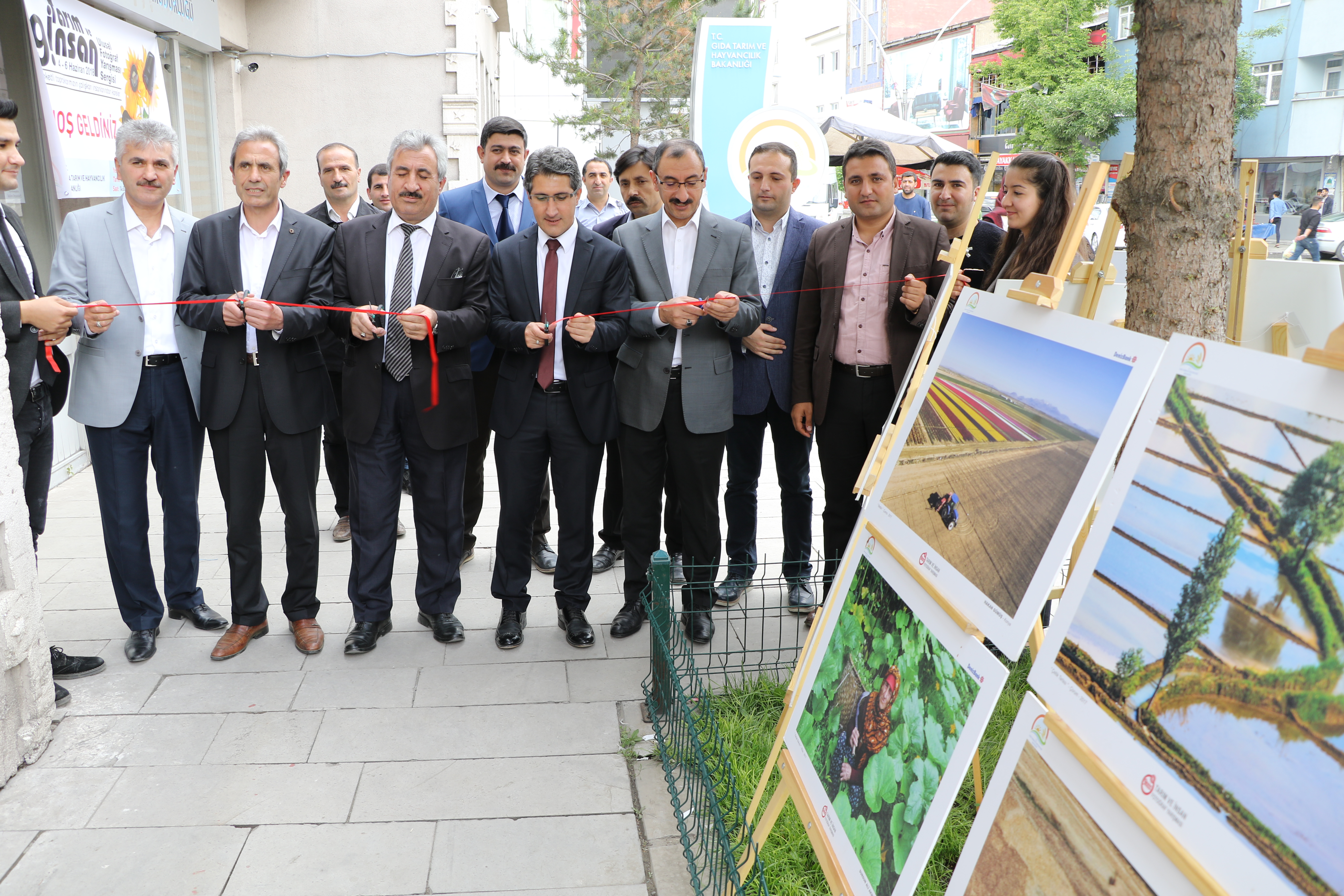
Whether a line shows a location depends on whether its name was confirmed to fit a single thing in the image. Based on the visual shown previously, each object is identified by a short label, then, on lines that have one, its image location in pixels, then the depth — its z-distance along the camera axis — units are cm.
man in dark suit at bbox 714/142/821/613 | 407
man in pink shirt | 384
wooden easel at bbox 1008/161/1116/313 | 180
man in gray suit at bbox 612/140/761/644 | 377
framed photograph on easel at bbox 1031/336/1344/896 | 103
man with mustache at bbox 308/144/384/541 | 501
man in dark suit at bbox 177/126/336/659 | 366
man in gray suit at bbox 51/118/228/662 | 359
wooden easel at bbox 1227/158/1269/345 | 243
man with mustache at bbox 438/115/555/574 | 461
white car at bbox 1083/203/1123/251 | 1695
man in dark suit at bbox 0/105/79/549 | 332
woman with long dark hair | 348
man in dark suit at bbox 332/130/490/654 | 370
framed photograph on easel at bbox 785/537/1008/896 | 161
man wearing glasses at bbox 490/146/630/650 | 375
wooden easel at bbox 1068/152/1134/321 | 241
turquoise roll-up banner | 938
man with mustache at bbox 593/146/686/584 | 477
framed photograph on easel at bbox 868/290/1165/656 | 152
